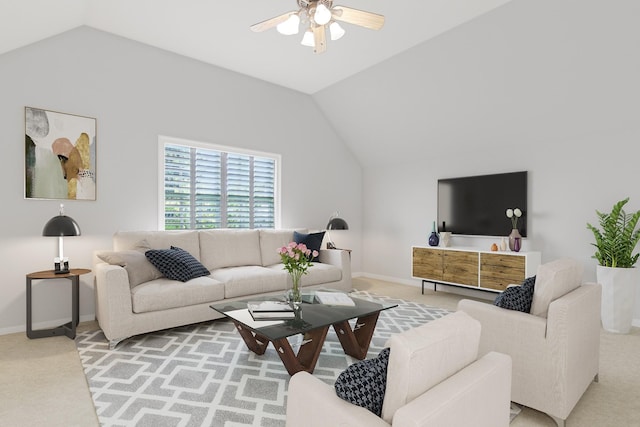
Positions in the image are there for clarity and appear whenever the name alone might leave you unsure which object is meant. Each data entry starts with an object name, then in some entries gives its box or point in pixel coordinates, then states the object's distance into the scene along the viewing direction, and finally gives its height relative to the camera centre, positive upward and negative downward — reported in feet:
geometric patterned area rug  6.79 -3.81
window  14.94 +1.24
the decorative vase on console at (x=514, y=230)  14.42 -0.64
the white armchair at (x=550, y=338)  6.26 -2.32
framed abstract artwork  11.69 +1.99
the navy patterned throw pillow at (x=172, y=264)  11.78 -1.68
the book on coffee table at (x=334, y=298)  9.61 -2.37
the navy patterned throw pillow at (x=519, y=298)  7.11 -1.68
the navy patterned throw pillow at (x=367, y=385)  3.76 -1.85
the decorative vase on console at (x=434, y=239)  17.25 -1.20
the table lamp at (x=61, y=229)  10.66 -0.47
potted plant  11.57 -1.84
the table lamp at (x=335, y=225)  18.31 -0.57
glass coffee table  7.80 -2.51
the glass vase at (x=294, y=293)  9.11 -2.06
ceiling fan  7.92 +4.57
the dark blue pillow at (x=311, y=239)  16.08 -1.14
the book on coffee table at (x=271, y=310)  8.46 -2.38
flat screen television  15.10 +0.53
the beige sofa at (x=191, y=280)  10.20 -2.22
